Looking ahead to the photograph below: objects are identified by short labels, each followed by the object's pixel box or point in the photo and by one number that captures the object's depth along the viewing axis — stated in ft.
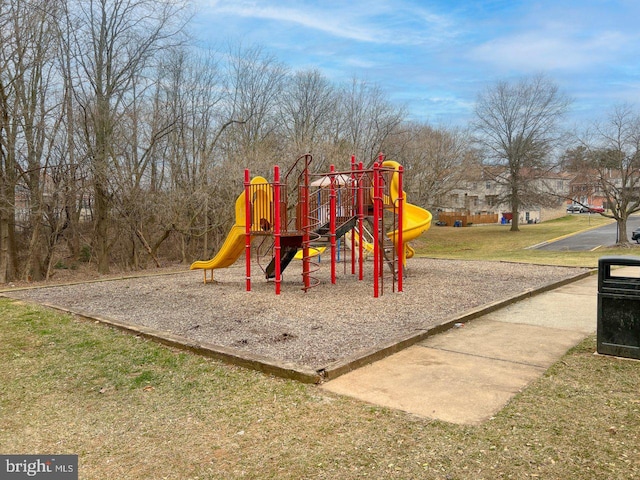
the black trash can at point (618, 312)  15.34
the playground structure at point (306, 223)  29.68
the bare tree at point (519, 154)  124.06
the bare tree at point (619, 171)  70.03
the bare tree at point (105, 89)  50.70
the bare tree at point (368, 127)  94.17
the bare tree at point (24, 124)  43.21
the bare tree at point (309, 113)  91.04
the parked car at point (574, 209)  219.82
